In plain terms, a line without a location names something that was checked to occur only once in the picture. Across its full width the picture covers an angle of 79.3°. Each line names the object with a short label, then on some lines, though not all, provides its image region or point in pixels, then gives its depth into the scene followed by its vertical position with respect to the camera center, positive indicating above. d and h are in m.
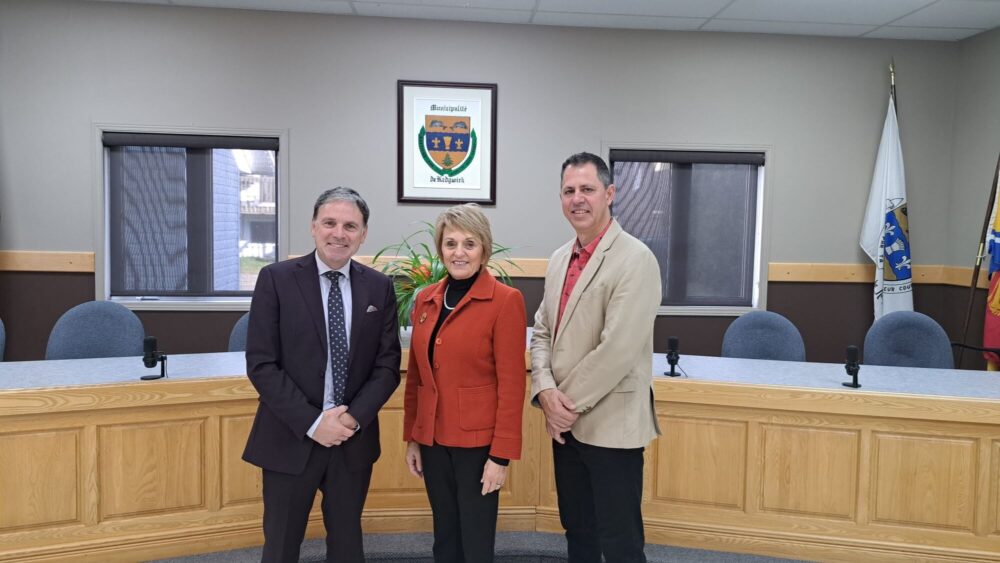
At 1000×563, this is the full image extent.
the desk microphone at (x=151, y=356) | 2.40 -0.43
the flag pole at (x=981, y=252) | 4.24 +0.10
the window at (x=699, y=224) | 4.89 +0.29
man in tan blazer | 1.76 -0.34
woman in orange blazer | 1.71 -0.38
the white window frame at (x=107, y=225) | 4.41 +0.22
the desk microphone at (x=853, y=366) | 2.41 -0.41
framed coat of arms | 4.57 +0.86
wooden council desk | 2.24 -0.82
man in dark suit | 1.73 -0.38
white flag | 4.69 +0.25
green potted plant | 2.62 -0.11
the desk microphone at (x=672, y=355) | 2.61 -0.42
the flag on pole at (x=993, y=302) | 4.07 -0.24
